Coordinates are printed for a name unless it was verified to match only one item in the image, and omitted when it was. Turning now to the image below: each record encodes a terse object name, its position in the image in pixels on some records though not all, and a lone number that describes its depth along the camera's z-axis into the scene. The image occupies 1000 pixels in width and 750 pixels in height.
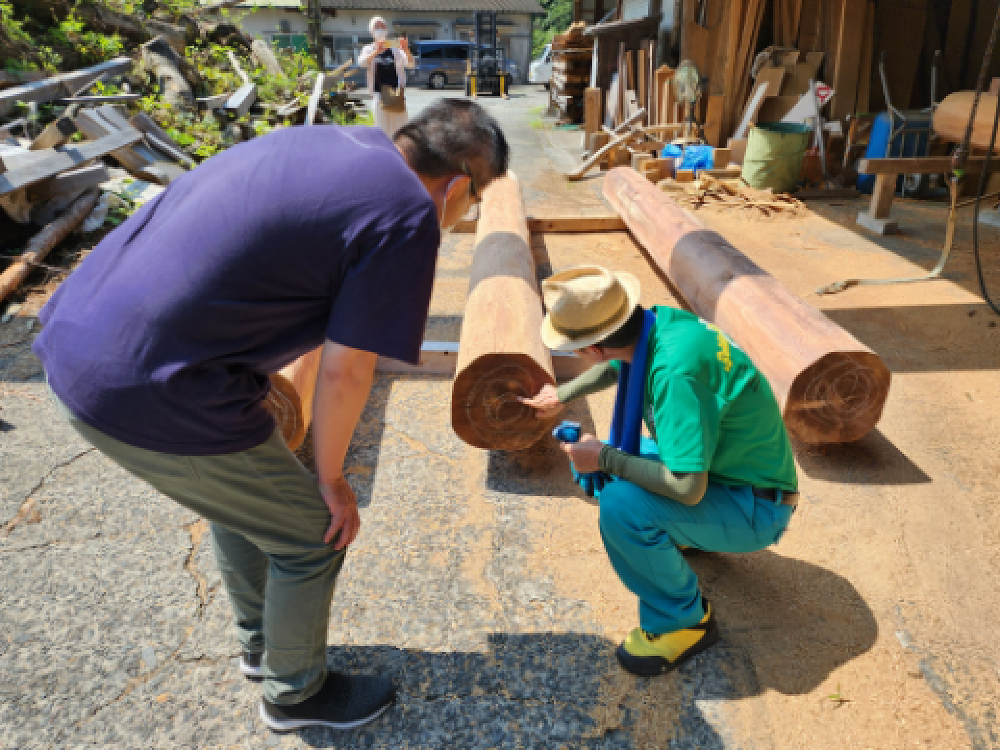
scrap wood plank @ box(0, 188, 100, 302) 4.99
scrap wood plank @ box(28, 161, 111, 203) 5.86
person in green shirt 1.81
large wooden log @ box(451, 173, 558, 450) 2.83
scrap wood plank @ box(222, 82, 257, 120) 10.11
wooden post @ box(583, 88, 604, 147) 11.38
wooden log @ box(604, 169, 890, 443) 2.88
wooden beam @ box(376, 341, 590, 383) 3.91
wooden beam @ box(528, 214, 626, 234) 6.89
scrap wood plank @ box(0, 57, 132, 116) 7.21
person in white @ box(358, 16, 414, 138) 8.75
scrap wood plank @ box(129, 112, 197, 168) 7.96
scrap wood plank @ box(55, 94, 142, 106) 7.98
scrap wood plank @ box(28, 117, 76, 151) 6.27
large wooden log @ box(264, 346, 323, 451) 2.90
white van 26.28
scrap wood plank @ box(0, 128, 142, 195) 5.32
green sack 7.78
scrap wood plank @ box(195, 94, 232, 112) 10.12
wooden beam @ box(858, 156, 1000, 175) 6.42
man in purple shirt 1.40
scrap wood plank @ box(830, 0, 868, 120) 8.33
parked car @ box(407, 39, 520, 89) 27.55
